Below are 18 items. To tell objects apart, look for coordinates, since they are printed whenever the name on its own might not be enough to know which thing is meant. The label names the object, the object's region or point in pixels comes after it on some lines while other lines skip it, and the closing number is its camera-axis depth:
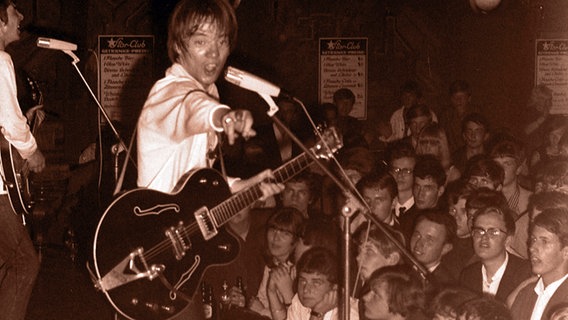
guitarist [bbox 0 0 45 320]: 5.00
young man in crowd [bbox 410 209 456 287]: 5.38
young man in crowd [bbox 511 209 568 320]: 4.49
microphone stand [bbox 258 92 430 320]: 3.53
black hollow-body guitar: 3.68
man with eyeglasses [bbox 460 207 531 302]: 4.99
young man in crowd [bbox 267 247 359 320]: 5.08
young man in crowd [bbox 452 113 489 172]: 7.99
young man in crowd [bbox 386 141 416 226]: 6.90
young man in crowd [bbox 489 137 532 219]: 6.49
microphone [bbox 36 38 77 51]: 4.48
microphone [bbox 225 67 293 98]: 3.10
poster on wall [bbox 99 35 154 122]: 10.01
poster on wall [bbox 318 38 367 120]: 10.68
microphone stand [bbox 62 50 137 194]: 5.53
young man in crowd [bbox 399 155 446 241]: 6.41
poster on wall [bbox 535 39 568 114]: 10.91
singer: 3.41
